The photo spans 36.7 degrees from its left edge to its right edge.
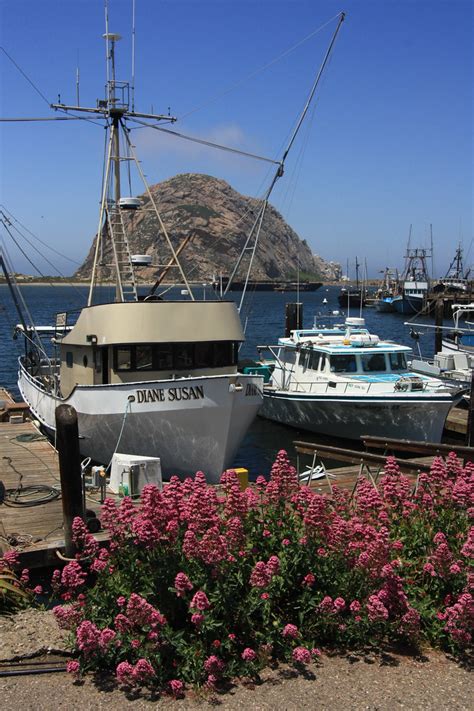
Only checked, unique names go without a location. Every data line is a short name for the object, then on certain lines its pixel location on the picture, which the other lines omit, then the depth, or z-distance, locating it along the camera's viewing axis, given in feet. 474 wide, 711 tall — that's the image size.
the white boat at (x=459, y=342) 113.09
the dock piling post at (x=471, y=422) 68.69
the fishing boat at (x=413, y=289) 334.65
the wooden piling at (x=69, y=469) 35.14
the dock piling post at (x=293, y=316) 115.96
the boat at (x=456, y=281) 329.11
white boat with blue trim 74.08
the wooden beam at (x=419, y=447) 41.26
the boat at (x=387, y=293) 361.47
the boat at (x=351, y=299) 381.58
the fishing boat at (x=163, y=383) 51.60
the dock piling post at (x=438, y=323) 115.85
